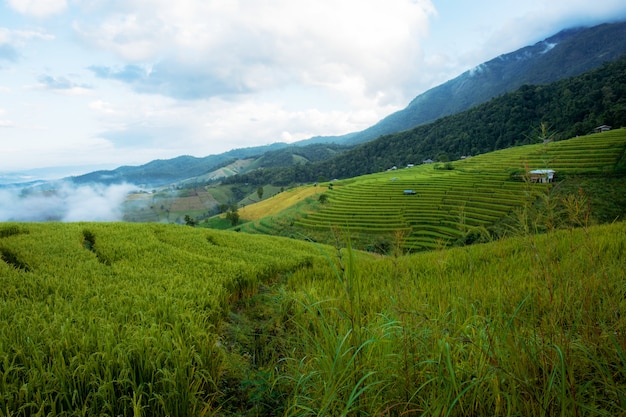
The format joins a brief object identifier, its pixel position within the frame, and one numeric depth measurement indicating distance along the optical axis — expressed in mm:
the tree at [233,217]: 85188
